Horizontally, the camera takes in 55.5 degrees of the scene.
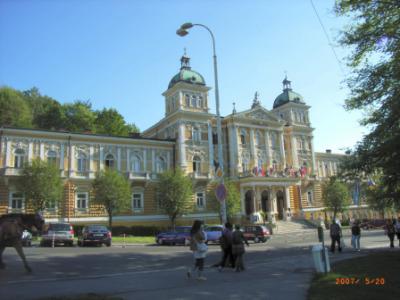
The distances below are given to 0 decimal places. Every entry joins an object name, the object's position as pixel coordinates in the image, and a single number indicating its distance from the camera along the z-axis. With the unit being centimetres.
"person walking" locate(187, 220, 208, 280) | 1195
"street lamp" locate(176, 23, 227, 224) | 1844
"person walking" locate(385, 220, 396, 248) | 2255
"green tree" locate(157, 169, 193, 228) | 4172
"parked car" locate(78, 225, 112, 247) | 2827
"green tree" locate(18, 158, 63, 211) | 3541
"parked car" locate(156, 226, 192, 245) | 3209
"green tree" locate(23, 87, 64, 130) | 5912
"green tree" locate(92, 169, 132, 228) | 3841
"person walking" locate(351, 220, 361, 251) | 2125
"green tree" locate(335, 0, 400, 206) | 1616
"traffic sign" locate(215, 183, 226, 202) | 1677
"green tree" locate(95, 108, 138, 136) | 6244
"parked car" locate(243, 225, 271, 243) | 3431
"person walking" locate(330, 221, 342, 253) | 2112
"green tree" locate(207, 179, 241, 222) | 4534
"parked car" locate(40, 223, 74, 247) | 2759
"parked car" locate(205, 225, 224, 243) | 3288
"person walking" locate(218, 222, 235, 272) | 1455
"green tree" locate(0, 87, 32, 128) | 5606
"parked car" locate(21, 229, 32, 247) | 2824
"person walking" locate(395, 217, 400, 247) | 2432
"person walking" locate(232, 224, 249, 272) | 1383
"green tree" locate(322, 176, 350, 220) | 5574
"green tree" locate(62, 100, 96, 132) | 5925
